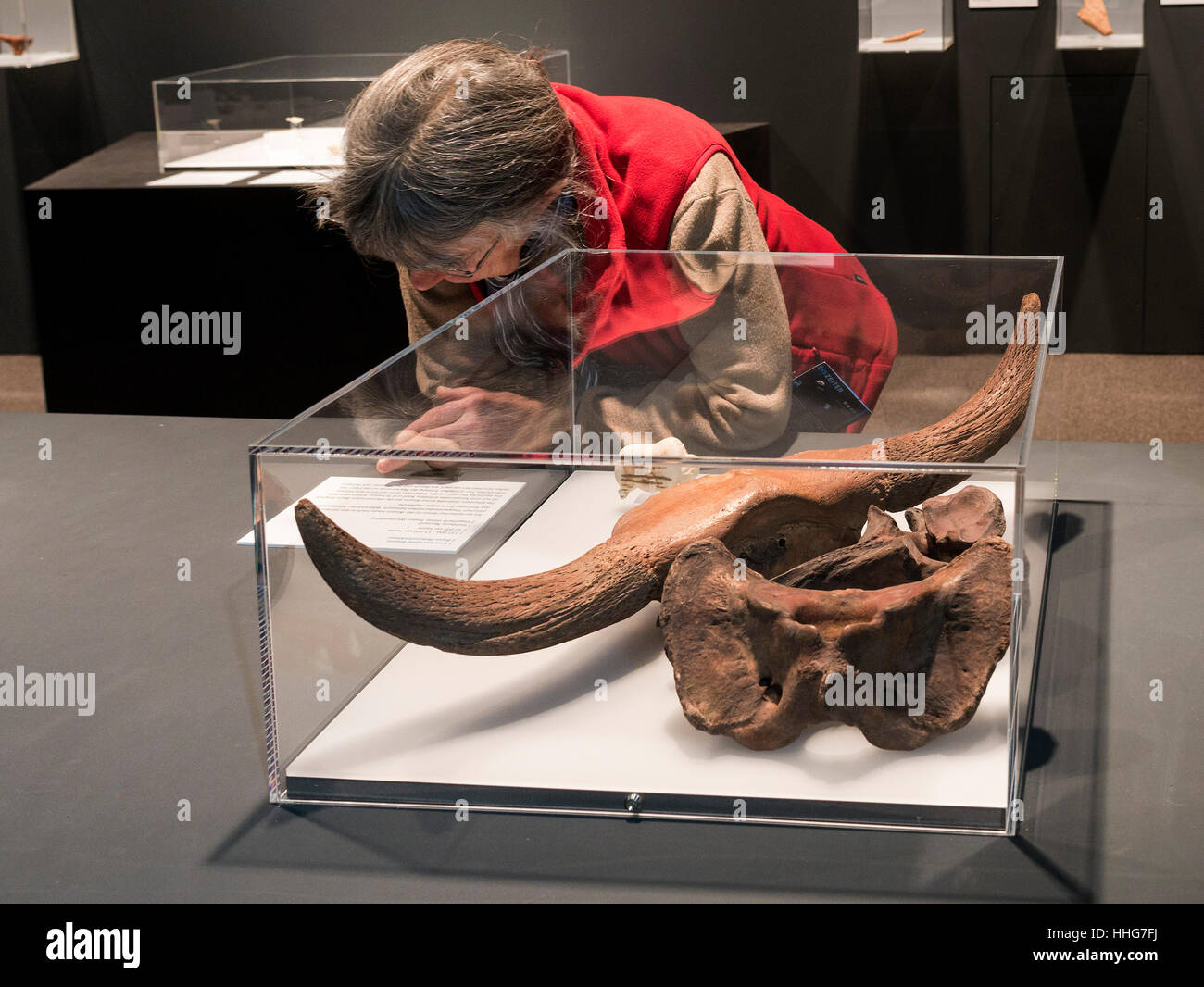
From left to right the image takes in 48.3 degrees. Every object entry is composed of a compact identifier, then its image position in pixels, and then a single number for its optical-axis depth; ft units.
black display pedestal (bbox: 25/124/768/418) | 10.49
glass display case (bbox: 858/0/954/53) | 10.82
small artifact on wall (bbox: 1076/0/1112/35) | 10.48
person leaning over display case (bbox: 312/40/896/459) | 4.51
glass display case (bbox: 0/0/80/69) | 12.45
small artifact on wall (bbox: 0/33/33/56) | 12.41
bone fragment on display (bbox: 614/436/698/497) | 3.53
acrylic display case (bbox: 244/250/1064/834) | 3.47
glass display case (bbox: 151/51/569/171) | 10.61
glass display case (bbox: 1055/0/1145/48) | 10.59
